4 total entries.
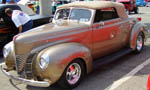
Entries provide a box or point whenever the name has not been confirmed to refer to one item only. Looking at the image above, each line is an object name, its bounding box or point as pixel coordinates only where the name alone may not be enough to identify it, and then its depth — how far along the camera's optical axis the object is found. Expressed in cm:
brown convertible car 372
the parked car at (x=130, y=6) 1952
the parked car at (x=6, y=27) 665
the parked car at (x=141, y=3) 3148
